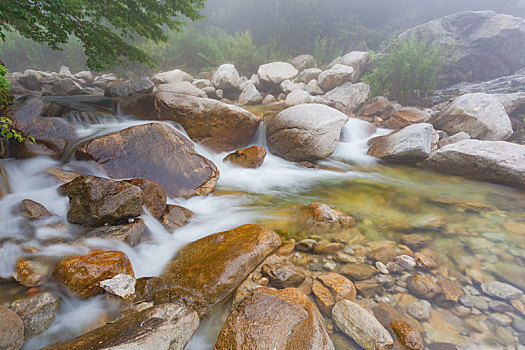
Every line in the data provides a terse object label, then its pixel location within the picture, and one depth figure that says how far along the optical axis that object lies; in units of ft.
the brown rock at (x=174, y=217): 9.66
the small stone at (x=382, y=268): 7.81
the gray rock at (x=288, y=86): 35.29
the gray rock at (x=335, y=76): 34.24
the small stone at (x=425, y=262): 8.04
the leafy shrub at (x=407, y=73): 29.58
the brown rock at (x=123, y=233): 7.83
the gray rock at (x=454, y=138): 20.33
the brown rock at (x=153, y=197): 9.66
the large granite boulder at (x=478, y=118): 21.04
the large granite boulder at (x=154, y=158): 11.65
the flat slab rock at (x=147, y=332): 4.29
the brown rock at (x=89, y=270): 5.95
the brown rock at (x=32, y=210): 8.32
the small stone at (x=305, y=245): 8.82
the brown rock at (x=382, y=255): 8.35
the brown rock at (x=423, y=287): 6.90
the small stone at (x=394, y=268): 7.81
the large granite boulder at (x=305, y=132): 18.17
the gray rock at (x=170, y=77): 40.19
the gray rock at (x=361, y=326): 5.27
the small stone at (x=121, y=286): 5.98
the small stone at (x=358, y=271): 7.55
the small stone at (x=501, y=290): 6.81
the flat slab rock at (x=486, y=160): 14.57
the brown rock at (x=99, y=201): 8.02
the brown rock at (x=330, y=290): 6.53
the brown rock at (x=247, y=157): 17.33
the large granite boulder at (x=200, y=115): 16.56
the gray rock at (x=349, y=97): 30.48
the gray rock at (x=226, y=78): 35.50
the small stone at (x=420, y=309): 6.26
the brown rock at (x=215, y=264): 6.37
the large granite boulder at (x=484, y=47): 38.58
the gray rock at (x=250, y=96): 33.73
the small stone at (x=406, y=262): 7.95
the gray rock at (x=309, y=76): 39.86
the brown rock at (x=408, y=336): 5.32
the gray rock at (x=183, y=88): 28.73
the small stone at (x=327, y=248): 8.65
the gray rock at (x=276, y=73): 37.32
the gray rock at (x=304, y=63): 49.08
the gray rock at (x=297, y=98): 30.78
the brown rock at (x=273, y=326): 4.66
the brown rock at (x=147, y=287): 6.31
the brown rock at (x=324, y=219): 10.18
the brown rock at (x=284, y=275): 7.12
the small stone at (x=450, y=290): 6.85
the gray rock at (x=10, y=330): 4.53
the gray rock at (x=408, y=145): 17.83
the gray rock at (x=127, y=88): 23.11
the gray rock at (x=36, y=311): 5.21
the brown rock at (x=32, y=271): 6.03
